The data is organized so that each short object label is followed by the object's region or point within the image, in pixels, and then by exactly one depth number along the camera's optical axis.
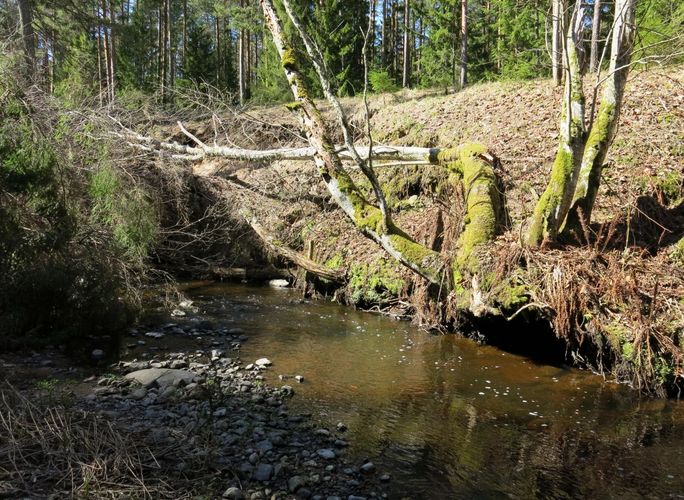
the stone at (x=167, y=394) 5.27
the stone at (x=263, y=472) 3.91
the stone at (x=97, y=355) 6.69
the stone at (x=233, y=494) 3.57
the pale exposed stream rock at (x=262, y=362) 6.89
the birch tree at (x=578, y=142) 7.23
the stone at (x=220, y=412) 4.98
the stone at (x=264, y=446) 4.36
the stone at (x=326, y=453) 4.42
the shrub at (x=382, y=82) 18.31
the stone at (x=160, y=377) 5.68
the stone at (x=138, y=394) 5.28
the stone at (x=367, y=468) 4.32
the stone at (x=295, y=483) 3.83
